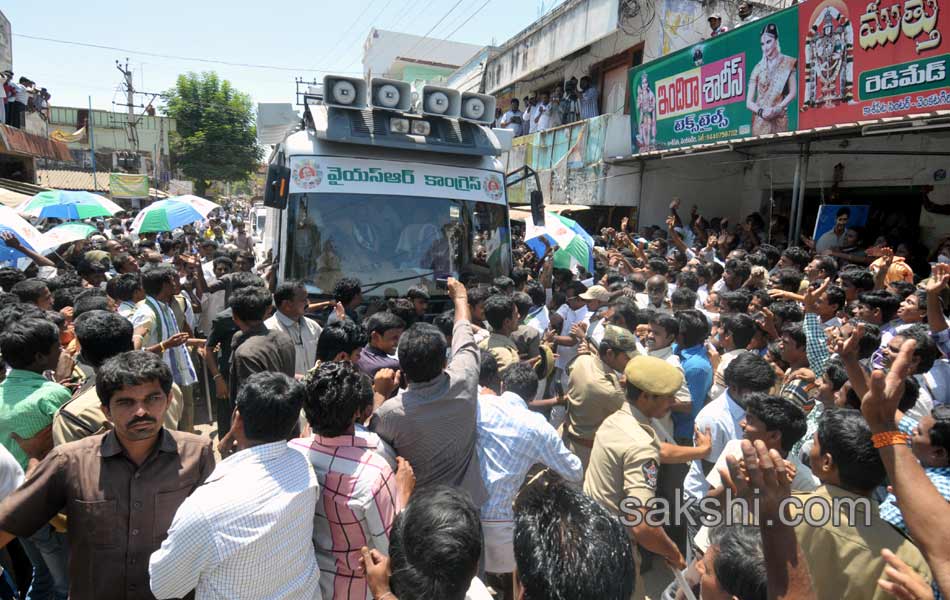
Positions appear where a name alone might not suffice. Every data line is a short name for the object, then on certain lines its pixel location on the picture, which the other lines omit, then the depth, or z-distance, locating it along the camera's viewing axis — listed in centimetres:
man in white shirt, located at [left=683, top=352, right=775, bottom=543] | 281
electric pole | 3678
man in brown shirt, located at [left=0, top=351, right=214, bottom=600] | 176
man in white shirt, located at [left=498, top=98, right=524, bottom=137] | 1647
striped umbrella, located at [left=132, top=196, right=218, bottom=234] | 823
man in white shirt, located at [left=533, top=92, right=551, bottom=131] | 1544
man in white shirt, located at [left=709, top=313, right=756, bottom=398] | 381
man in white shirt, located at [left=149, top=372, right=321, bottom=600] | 160
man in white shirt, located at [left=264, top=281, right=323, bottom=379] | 382
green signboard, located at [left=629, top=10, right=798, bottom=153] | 816
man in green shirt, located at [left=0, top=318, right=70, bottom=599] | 228
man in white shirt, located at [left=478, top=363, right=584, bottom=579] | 253
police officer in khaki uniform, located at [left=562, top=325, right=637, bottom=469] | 319
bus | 491
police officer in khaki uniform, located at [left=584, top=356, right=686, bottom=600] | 223
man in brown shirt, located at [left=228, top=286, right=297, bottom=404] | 319
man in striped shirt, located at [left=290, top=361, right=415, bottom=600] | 188
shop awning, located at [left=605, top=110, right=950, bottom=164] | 637
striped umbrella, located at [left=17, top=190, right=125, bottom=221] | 823
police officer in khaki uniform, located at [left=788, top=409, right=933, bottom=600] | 170
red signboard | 629
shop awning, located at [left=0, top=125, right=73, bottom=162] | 1421
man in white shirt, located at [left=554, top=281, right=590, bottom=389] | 499
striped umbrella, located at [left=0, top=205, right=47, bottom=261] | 544
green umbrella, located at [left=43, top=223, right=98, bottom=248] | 629
